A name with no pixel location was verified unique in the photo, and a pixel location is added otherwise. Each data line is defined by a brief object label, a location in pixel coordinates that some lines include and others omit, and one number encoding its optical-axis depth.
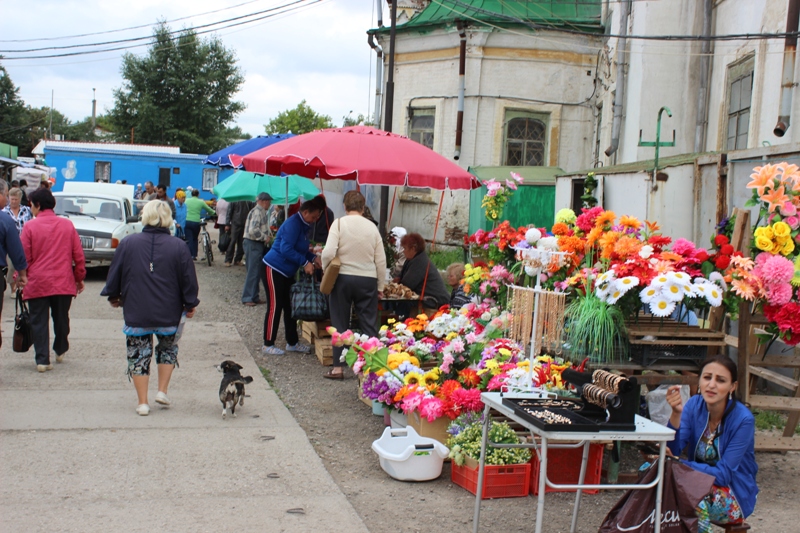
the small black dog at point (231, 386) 6.74
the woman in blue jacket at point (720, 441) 4.17
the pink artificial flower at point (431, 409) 5.87
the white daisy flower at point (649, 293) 5.41
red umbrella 8.82
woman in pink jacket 8.12
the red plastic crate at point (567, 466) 5.51
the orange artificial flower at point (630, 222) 5.92
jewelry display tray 3.75
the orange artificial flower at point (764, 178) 5.40
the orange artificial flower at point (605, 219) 6.10
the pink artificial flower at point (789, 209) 5.28
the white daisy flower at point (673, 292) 5.35
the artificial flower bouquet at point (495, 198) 8.78
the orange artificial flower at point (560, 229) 6.43
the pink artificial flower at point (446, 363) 6.52
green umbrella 15.02
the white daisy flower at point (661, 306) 5.36
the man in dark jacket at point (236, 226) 18.23
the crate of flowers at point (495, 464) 5.36
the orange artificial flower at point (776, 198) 5.30
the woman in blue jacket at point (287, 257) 9.30
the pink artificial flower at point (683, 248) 5.74
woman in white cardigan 8.13
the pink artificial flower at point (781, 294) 5.23
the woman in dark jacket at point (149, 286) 6.61
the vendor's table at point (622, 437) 3.74
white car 15.23
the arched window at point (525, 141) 20.23
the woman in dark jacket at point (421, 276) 9.64
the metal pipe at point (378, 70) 22.18
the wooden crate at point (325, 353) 9.15
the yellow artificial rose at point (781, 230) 5.22
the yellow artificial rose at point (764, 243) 5.29
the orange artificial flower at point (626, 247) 5.66
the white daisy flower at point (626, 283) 5.41
